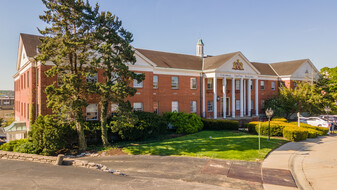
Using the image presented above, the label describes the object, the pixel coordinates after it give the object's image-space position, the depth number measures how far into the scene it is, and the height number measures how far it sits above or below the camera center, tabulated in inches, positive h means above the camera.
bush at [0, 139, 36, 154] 627.2 -140.9
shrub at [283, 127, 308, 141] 752.3 -126.0
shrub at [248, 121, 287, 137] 829.1 -120.1
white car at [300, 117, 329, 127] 1004.4 -117.6
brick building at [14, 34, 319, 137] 840.9 +73.2
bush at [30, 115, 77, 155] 619.5 -104.4
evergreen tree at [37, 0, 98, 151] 610.1 +142.5
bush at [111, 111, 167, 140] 681.0 -100.6
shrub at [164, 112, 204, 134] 920.9 -104.4
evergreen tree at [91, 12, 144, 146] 636.1 +112.4
